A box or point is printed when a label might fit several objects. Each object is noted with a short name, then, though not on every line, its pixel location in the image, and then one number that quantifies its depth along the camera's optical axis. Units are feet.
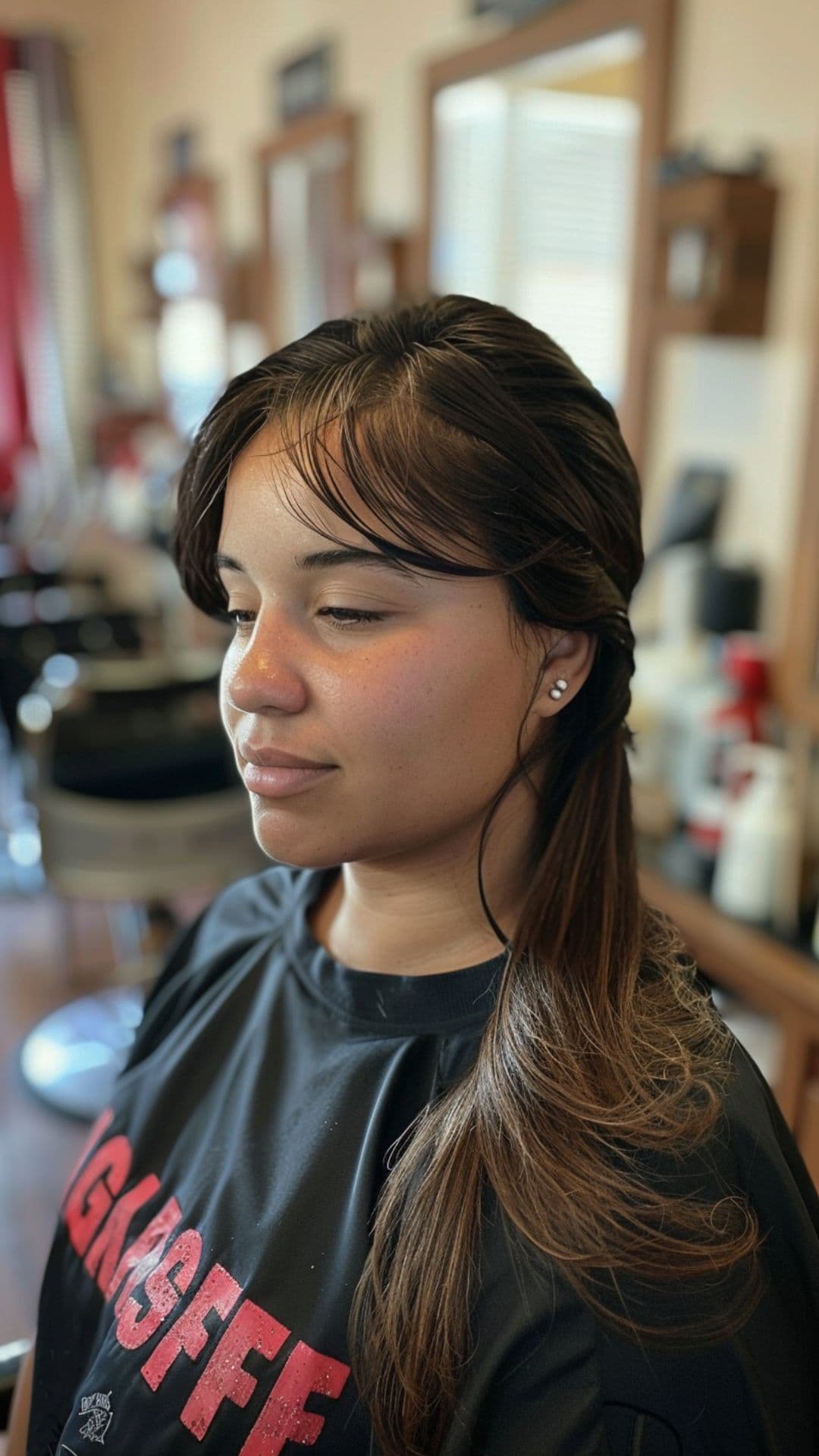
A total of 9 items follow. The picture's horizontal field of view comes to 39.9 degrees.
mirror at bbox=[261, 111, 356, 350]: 9.45
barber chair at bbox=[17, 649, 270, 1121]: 6.55
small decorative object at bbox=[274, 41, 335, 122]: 9.48
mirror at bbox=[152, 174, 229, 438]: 12.12
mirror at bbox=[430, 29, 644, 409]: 6.17
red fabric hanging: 15.96
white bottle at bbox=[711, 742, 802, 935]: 4.90
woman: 1.98
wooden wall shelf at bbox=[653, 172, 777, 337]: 5.06
